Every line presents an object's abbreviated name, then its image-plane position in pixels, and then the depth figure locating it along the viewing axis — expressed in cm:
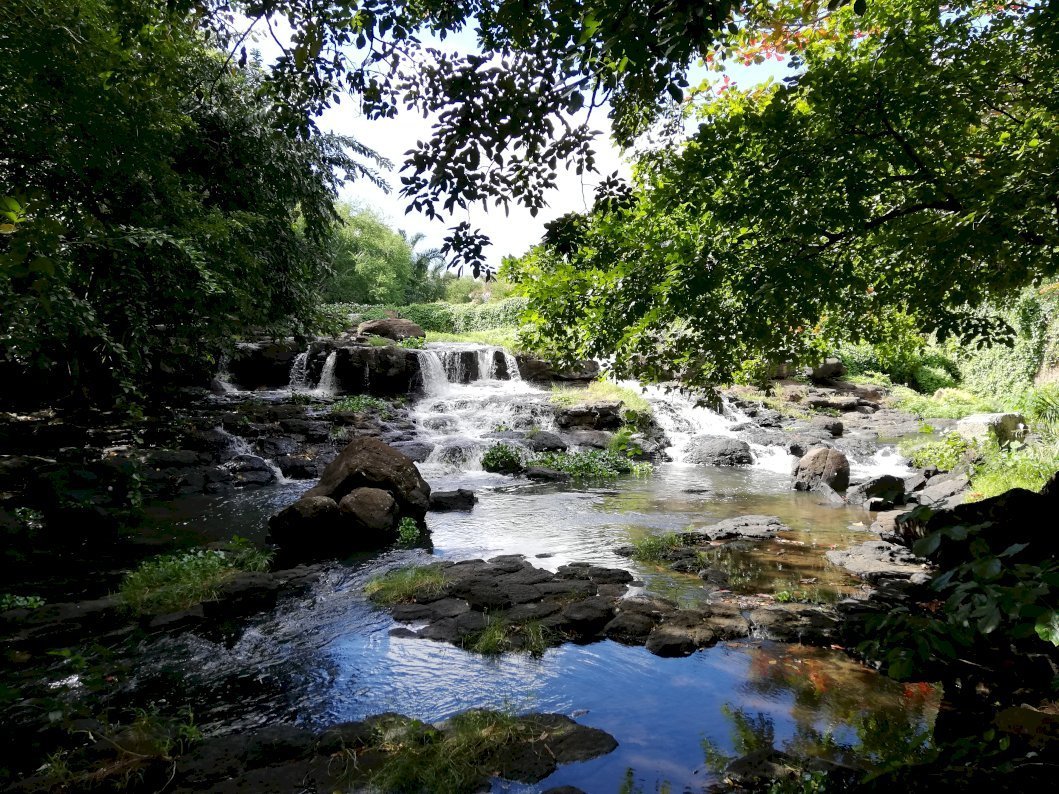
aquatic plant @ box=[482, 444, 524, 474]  1526
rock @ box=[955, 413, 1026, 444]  1149
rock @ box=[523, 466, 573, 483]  1457
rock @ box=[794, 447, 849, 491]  1298
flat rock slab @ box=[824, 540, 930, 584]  695
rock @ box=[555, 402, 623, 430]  1939
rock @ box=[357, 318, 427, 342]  2645
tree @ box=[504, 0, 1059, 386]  492
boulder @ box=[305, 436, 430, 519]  961
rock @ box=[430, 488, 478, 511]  1135
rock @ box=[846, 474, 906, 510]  1081
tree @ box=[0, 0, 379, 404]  566
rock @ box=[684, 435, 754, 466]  1698
